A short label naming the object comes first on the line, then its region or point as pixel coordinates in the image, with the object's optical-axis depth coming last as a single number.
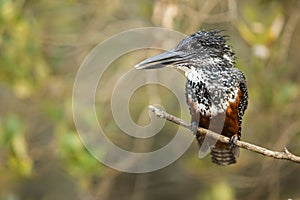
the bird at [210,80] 6.00
